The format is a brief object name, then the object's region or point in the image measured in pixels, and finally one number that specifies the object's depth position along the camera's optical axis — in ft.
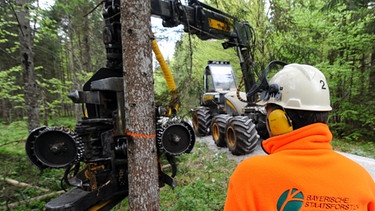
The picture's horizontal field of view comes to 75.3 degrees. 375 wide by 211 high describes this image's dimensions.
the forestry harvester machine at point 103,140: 8.26
